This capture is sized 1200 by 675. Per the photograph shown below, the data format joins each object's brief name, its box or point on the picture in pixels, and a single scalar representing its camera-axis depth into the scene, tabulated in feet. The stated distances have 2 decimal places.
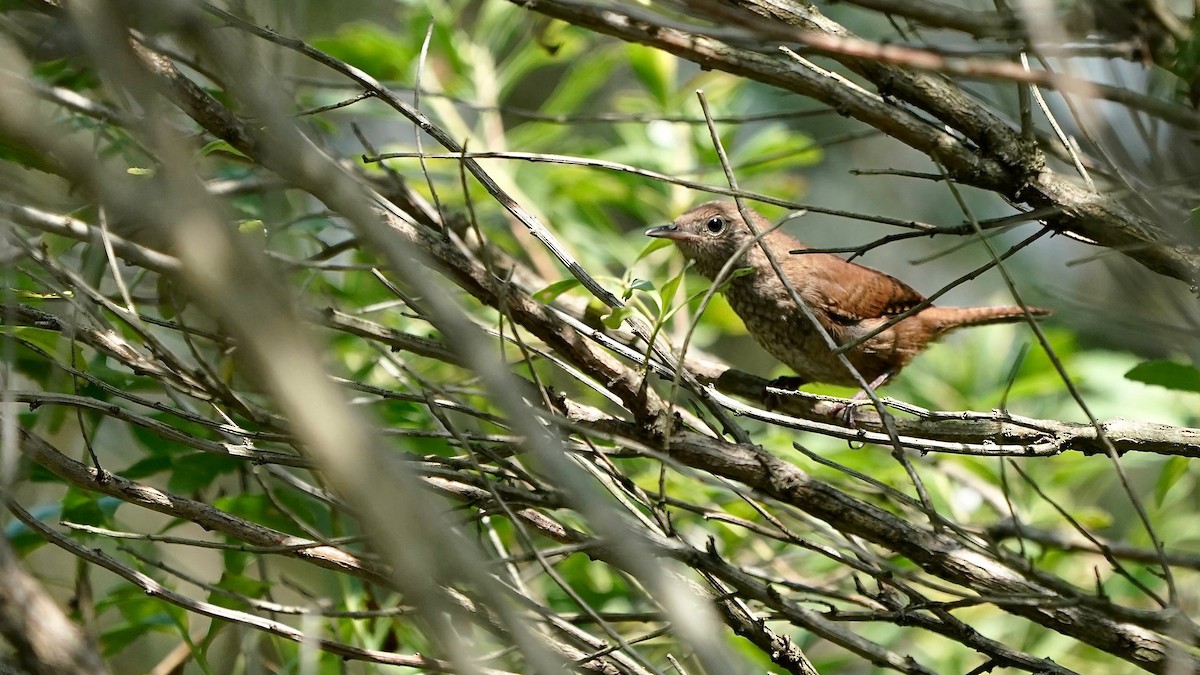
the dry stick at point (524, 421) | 6.77
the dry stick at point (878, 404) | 13.37
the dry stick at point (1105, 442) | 11.58
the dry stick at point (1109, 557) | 12.00
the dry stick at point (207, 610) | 12.55
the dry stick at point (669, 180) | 13.91
